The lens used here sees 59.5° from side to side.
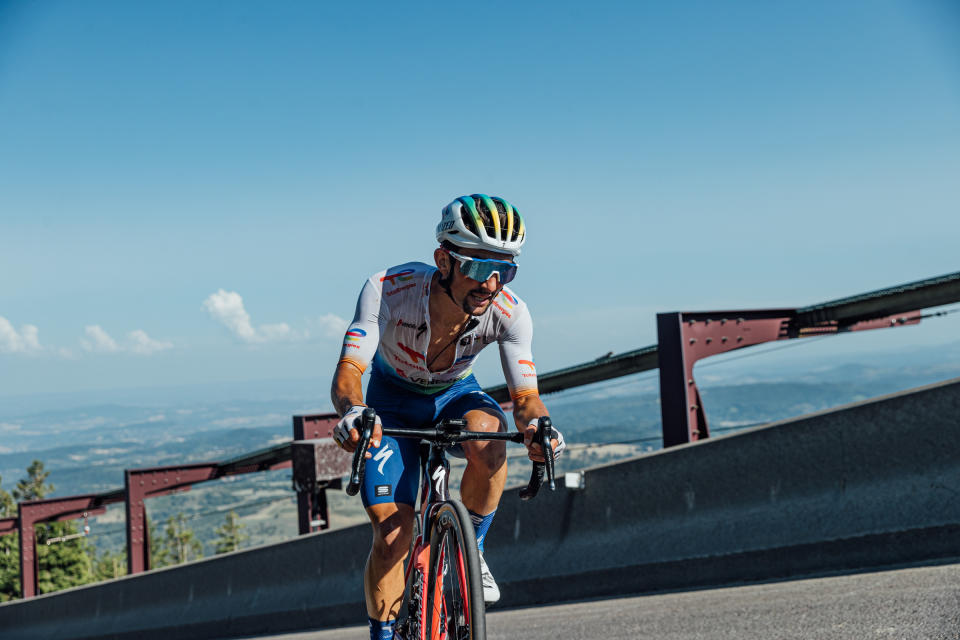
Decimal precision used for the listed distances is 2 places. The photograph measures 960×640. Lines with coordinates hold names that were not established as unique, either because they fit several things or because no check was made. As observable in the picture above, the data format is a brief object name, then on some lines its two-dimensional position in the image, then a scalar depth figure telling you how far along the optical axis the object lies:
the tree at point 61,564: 77.22
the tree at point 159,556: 132.38
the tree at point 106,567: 112.88
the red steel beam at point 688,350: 6.88
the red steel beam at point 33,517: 14.35
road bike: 3.37
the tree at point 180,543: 137.77
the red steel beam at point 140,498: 11.58
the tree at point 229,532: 147.00
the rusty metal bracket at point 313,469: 8.82
